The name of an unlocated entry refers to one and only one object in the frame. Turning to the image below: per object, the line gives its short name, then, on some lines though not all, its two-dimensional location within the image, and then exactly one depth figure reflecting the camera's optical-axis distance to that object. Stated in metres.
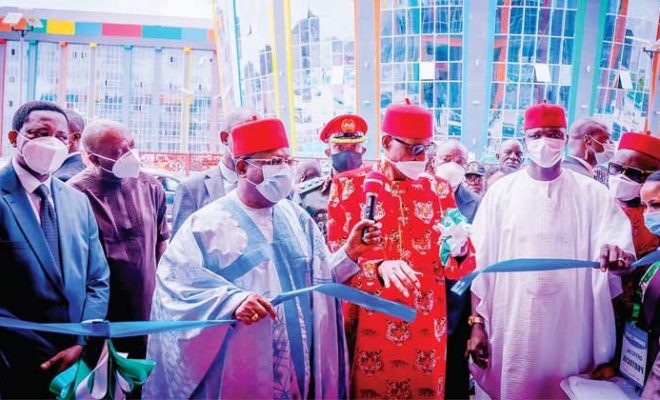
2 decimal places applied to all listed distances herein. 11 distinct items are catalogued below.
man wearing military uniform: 4.17
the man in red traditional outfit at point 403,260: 2.66
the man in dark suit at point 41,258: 2.44
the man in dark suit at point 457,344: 3.41
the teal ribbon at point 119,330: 2.23
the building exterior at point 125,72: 31.06
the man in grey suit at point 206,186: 3.58
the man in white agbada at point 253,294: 2.27
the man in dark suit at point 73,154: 3.86
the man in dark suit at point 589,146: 3.98
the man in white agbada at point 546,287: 2.89
